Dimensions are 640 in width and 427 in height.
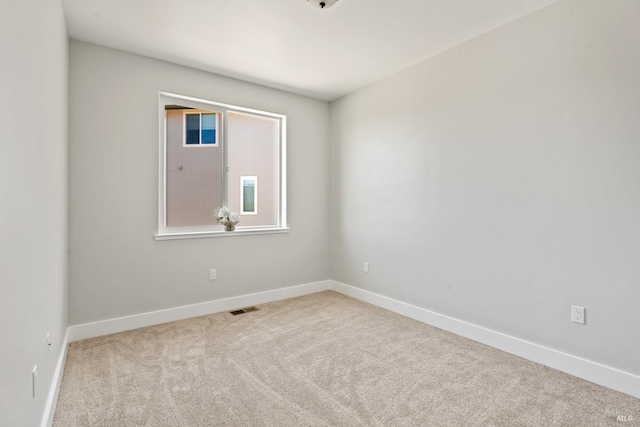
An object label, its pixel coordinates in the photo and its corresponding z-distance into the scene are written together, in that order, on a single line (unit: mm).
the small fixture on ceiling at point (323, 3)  2213
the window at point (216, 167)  3330
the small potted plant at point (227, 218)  3557
